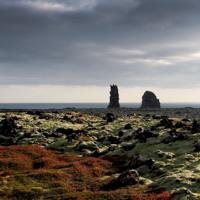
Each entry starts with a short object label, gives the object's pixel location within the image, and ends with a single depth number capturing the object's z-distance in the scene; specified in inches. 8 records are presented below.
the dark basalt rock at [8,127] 3157.2
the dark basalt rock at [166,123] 3292.3
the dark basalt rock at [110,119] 4159.0
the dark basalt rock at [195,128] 2763.3
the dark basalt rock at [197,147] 2215.4
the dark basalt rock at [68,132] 3127.5
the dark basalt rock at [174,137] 2600.9
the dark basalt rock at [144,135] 2770.7
